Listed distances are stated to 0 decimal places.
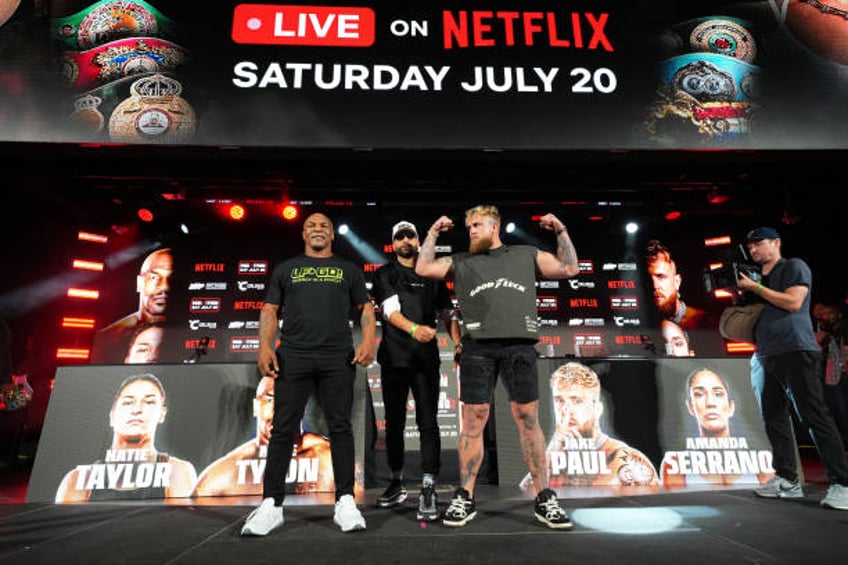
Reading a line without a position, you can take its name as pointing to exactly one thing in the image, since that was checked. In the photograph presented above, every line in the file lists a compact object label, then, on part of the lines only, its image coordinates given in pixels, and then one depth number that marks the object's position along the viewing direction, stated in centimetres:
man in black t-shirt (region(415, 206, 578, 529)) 256
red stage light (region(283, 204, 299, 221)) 832
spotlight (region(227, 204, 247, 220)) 830
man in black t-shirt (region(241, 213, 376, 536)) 243
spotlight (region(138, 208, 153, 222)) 816
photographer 286
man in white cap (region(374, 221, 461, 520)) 300
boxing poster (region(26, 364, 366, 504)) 333
